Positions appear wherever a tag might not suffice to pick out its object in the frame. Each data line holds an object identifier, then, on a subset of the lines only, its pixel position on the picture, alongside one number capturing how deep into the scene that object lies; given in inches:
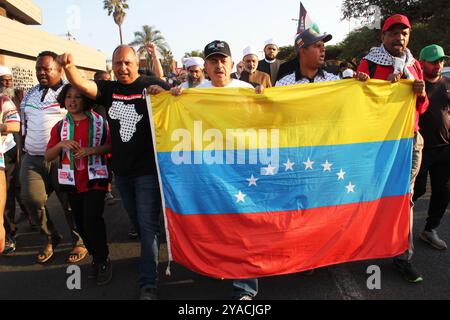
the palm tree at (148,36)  1892.2
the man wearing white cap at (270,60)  267.2
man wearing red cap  128.3
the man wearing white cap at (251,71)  239.3
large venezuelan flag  120.6
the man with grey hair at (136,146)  121.9
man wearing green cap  149.3
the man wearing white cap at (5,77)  197.6
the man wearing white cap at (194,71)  211.2
